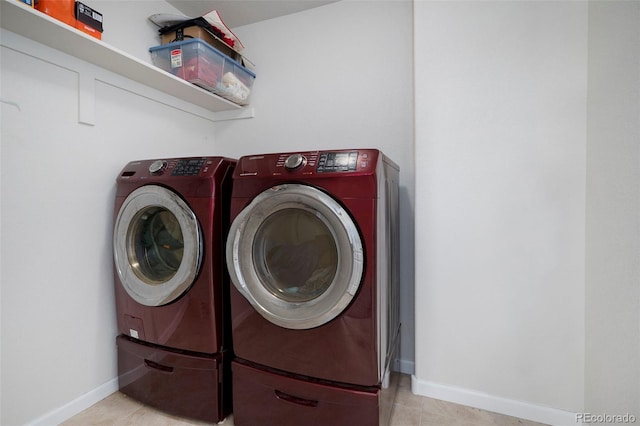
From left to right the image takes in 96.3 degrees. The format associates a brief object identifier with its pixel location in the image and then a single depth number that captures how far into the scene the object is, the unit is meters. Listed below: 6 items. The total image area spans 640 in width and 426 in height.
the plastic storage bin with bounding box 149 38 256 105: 1.72
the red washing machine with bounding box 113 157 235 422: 1.33
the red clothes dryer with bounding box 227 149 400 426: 1.11
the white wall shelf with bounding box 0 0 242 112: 1.09
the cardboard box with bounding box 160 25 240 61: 1.72
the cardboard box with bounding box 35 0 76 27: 1.15
